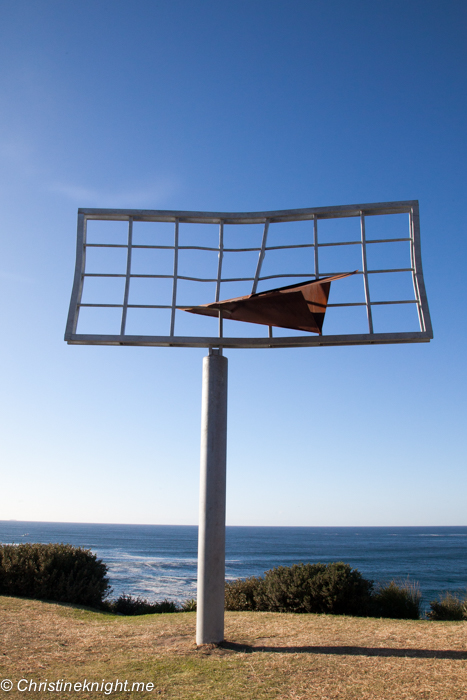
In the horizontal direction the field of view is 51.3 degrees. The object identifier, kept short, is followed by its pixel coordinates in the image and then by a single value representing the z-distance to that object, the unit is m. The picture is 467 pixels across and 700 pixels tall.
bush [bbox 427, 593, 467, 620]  10.84
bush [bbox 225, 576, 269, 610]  11.38
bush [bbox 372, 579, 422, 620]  11.23
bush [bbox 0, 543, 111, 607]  11.73
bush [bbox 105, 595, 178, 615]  12.54
